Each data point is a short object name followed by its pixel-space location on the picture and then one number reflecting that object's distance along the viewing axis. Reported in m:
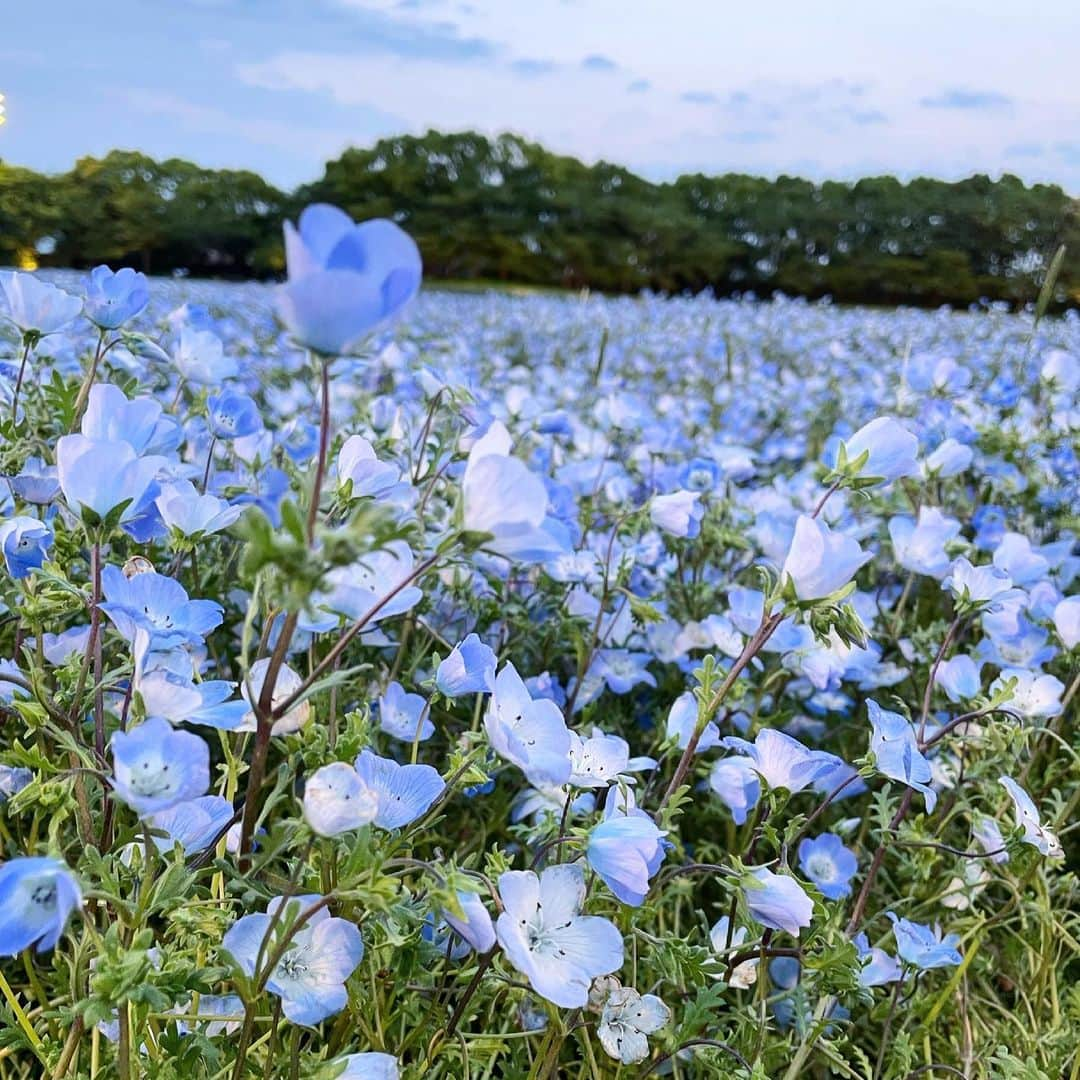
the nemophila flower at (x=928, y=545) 0.44
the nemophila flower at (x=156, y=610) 0.24
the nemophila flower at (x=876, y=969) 0.32
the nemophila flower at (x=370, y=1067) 0.23
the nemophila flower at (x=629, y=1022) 0.27
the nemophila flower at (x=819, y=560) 0.24
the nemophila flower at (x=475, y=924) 0.22
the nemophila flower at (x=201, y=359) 0.44
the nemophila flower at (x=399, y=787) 0.24
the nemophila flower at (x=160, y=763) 0.19
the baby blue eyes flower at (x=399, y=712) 0.33
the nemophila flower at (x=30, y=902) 0.19
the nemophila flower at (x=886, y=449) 0.30
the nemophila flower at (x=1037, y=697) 0.40
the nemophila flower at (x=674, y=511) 0.39
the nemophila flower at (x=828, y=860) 0.36
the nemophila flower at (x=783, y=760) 0.28
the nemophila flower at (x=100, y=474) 0.24
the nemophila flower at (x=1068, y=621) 0.40
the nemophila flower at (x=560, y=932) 0.23
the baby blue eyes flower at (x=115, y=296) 0.35
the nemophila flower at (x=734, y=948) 0.30
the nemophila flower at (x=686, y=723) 0.32
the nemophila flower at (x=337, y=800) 0.20
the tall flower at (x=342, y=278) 0.18
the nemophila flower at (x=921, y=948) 0.31
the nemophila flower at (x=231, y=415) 0.40
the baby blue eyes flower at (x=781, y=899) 0.26
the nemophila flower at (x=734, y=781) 0.32
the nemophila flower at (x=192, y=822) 0.24
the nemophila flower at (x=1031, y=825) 0.31
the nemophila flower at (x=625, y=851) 0.23
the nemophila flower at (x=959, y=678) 0.39
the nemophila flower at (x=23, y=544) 0.28
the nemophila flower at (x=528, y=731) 0.23
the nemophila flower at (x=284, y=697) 0.26
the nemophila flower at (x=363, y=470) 0.27
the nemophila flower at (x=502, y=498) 0.20
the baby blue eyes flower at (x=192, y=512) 0.29
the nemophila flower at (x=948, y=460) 0.50
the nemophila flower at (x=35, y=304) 0.34
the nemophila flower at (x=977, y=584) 0.37
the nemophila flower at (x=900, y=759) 0.29
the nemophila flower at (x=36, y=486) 0.33
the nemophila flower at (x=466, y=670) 0.27
